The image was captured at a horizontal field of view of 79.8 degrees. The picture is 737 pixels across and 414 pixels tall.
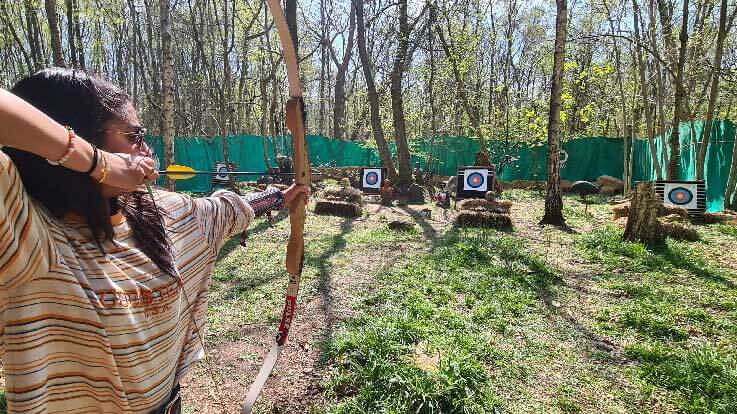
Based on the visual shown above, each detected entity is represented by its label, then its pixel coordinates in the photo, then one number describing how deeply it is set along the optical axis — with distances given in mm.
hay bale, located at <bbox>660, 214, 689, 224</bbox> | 7432
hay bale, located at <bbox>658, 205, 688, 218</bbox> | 7812
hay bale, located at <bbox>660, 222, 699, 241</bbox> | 6076
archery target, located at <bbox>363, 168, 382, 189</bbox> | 12812
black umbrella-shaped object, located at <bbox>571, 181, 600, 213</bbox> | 10884
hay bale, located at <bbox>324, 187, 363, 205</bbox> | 10336
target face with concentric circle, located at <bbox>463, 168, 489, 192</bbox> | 10438
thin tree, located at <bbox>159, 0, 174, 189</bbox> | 7646
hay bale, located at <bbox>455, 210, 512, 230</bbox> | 7309
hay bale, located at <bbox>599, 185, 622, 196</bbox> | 13914
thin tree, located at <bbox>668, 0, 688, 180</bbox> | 8156
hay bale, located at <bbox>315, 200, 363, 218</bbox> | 9094
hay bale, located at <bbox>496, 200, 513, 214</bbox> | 8878
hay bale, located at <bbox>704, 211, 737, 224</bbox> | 7534
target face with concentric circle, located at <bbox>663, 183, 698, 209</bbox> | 8297
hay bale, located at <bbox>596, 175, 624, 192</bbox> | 14221
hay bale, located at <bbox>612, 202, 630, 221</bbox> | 8227
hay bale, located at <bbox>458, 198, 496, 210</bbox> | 8867
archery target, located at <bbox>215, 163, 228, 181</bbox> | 14977
